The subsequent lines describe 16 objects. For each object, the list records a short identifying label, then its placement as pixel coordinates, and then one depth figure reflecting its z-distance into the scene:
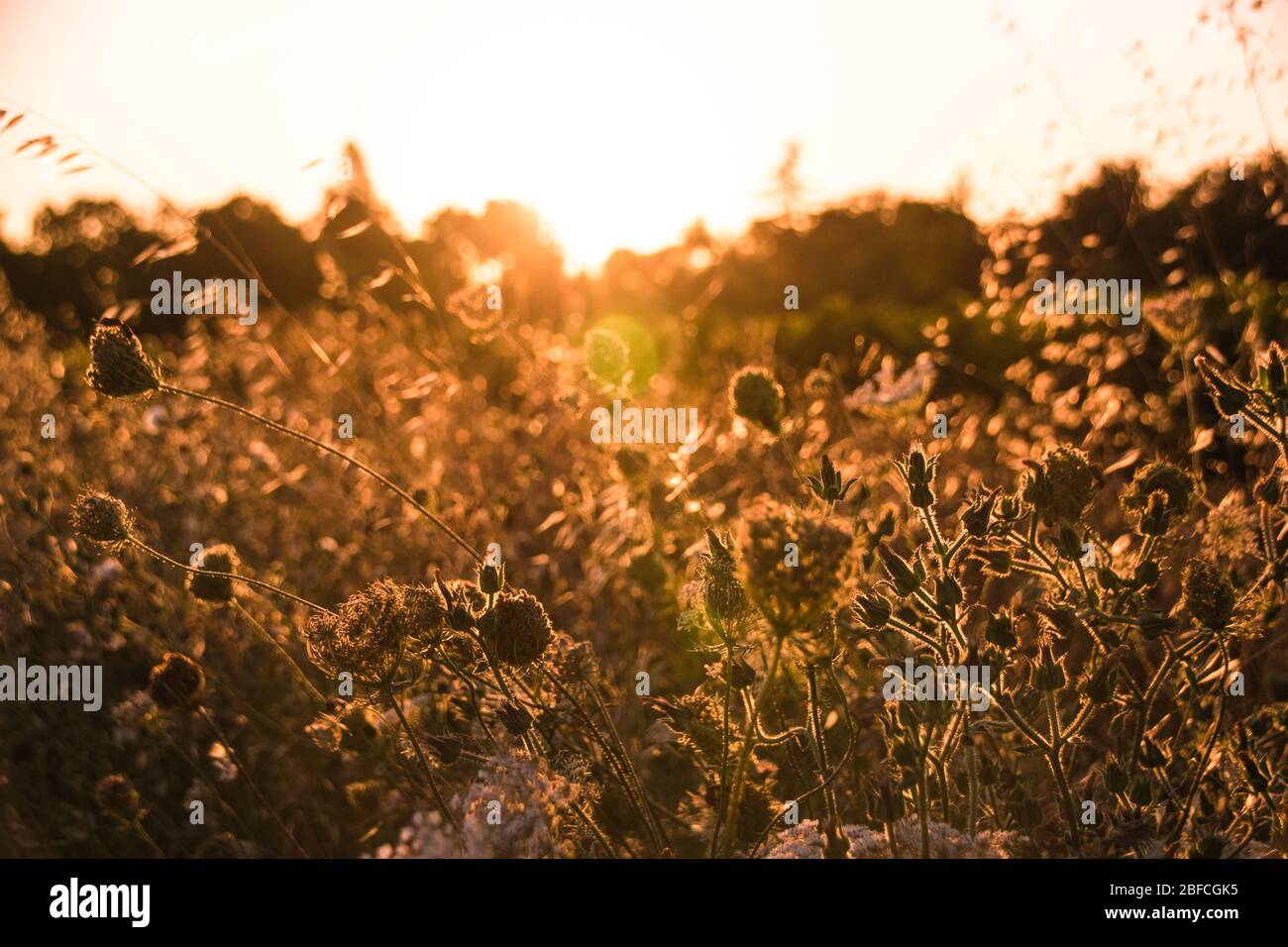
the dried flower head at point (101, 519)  0.72
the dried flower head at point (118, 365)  0.71
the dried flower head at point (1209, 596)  0.57
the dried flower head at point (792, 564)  0.51
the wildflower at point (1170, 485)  0.60
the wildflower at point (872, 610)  0.57
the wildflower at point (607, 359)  0.97
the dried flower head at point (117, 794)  0.83
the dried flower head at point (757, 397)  0.74
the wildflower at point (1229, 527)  0.67
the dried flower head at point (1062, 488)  0.59
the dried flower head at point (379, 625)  0.62
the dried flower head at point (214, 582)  0.75
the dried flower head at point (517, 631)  0.62
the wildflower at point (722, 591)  0.62
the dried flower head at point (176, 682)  0.72
